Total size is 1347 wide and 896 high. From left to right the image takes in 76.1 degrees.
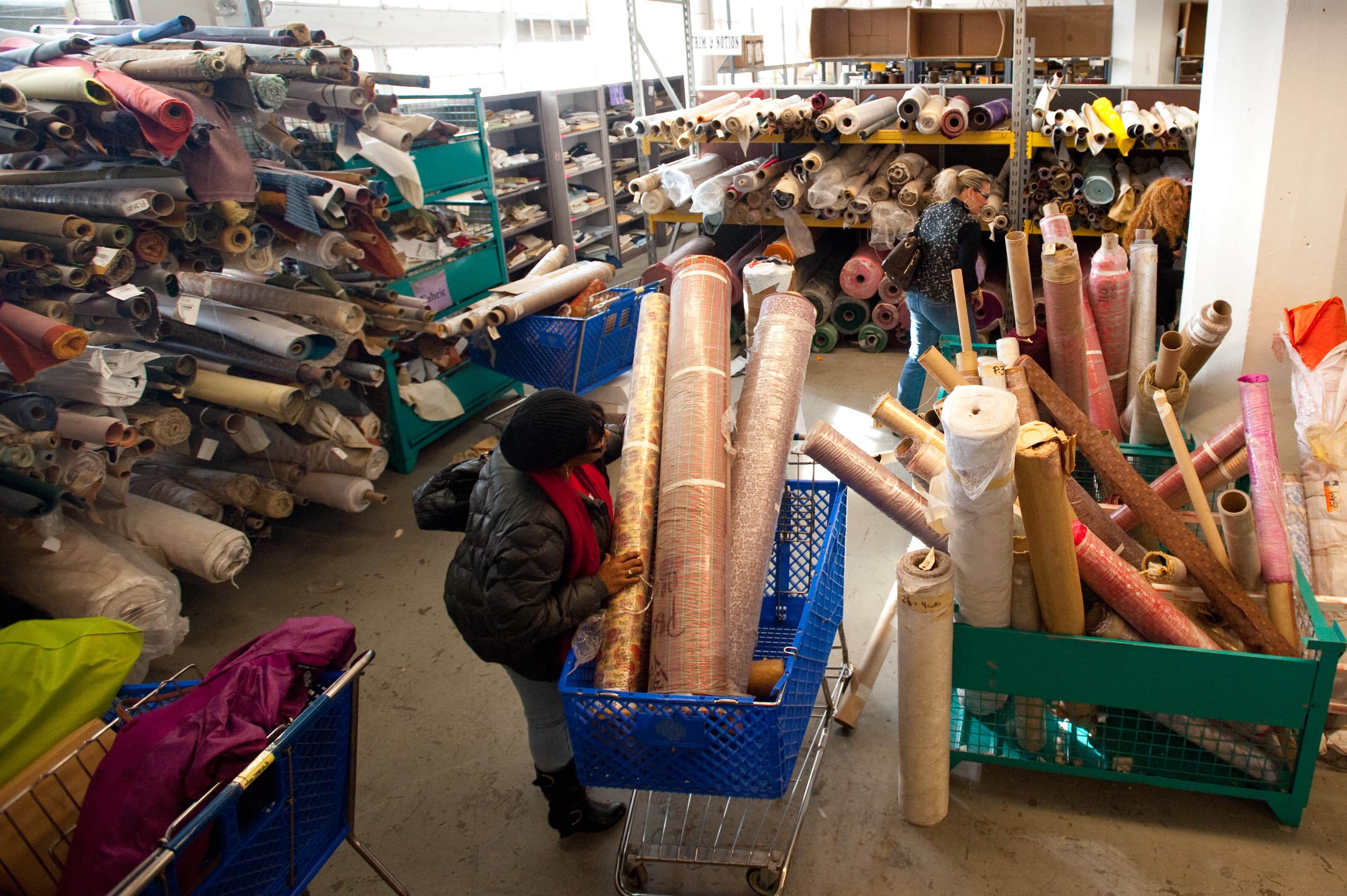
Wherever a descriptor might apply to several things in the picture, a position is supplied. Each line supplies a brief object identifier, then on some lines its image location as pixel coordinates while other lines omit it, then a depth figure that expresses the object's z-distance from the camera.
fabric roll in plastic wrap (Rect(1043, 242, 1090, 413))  2.57
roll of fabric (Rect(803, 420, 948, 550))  2.17
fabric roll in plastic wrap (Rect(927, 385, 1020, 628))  1.63
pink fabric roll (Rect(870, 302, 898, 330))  5.46
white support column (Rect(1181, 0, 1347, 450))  2.60
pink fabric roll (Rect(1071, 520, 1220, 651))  1.99
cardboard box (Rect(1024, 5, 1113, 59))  8.07
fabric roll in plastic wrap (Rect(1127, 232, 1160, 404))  3.12
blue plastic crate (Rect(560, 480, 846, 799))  1.64
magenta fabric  1.42
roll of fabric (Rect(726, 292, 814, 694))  2.03
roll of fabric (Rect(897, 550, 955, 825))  1.93
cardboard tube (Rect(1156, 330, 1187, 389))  2.51
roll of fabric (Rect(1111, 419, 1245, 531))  2.37
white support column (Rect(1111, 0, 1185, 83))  7.55
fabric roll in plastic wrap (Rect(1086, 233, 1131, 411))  2.96
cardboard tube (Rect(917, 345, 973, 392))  2.33
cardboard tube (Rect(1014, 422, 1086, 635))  1.71
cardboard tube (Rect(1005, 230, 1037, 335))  2.65
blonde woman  3.56
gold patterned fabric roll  1.89
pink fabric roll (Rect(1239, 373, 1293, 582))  2.02
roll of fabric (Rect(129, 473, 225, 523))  3.41
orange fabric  2.51
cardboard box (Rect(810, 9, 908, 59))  7.30
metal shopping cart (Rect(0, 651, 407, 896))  1.46
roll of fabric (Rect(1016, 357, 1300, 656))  2.01
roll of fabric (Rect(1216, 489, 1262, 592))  1.92
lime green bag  1.74
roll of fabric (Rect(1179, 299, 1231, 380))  2.45
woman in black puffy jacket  1.78
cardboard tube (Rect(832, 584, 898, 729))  2.52
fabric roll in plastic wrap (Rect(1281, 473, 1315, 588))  2.42
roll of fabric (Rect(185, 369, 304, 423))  3.39
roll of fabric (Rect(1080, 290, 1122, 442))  2.94
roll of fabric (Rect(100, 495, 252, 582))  3.15
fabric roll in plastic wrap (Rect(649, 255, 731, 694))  1.88
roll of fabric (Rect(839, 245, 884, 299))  5.34
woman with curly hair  4.33
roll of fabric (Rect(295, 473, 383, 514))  3.78
